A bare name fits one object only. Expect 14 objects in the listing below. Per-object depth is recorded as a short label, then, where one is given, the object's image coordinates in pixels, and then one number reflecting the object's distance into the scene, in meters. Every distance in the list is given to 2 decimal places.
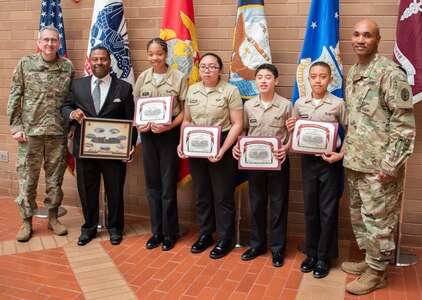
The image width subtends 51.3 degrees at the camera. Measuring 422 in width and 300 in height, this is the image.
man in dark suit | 3.76
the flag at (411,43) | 3.29
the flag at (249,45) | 3.71
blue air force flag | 3.58
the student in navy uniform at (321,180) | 3.20
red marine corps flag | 3.94
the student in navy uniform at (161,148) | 3.66
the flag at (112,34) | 4.15
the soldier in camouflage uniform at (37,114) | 3.91
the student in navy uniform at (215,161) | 3.48
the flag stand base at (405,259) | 3.56
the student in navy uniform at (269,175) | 3.37
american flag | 4.46
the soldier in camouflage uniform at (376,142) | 2.83
